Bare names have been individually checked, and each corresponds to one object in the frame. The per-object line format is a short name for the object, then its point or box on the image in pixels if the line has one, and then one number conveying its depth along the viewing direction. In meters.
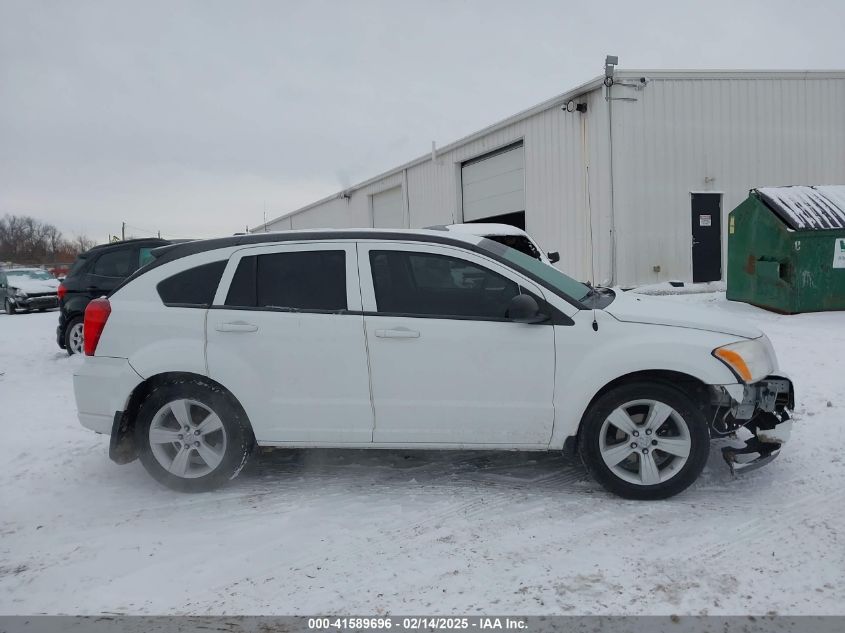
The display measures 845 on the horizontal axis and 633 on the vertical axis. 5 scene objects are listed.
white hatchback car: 3.41
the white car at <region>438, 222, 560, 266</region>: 9.17
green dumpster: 9.08
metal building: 13.98
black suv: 8.82
